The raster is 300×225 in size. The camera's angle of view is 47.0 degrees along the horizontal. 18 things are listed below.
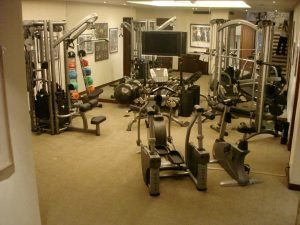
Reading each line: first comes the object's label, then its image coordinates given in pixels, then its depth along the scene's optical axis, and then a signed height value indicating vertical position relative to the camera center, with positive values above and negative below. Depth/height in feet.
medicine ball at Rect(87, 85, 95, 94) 23.19 -3.31
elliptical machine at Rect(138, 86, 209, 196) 12.41 -4.68
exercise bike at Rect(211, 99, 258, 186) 13.48 -4.71
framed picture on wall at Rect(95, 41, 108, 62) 29.43 -0.91
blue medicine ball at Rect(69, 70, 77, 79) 22.26 -2.17
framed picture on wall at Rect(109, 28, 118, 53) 31.44 -0.04
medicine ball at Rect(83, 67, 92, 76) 23.84 -2.18
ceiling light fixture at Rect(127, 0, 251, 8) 25.04 +2.63
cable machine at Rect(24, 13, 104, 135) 18.15 -2.05
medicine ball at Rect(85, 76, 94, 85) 23.48 -2.73
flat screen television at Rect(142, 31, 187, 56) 24.29 -0.26
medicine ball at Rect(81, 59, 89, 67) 22.56 -1.51
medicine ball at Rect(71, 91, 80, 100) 22.49 -3.52
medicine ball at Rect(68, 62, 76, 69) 22.22 -1.60
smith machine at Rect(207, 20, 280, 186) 13.64 -3.08
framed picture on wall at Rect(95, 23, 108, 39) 28.73 +0.79
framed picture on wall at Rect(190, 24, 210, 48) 38.83 +0.36
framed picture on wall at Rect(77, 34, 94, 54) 26.50 -0.34
